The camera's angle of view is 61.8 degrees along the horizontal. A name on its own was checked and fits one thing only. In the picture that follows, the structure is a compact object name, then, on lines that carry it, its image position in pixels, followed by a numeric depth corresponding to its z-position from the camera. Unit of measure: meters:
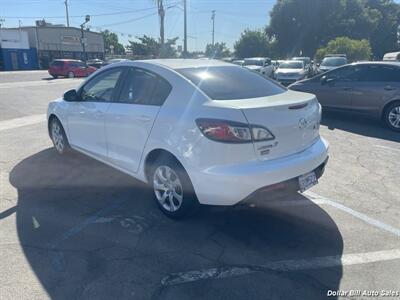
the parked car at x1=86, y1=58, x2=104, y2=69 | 37.64
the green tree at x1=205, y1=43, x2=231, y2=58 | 73.46
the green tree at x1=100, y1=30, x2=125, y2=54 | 92.81
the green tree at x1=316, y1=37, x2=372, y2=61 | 31.31
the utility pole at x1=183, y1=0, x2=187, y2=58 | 32.28
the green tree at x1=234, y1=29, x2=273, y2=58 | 58.46
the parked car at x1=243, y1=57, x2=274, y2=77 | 21.92
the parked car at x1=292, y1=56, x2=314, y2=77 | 21.76
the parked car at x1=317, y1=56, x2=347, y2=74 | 19.73
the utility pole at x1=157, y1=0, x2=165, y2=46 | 33.12
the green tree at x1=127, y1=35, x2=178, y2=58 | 64.37
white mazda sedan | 2.90
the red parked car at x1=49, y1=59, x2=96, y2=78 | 28.11
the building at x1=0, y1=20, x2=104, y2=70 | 43.97
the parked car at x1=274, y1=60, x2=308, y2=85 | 18.58
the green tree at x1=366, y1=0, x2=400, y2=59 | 54.06
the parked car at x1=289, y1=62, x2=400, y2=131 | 7.40
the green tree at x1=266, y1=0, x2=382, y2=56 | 47.53
